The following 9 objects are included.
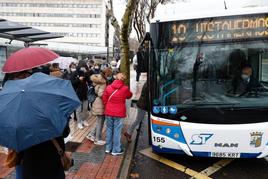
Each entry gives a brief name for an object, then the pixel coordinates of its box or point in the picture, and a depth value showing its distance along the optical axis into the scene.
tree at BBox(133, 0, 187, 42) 15.11
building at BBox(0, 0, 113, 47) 68.29
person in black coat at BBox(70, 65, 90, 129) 5.18
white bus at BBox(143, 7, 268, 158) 3.53
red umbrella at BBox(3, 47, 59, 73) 1.96
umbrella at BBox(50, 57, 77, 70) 7.64
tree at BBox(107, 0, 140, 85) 5.30
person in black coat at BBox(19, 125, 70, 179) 1.77
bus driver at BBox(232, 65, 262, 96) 3.64
